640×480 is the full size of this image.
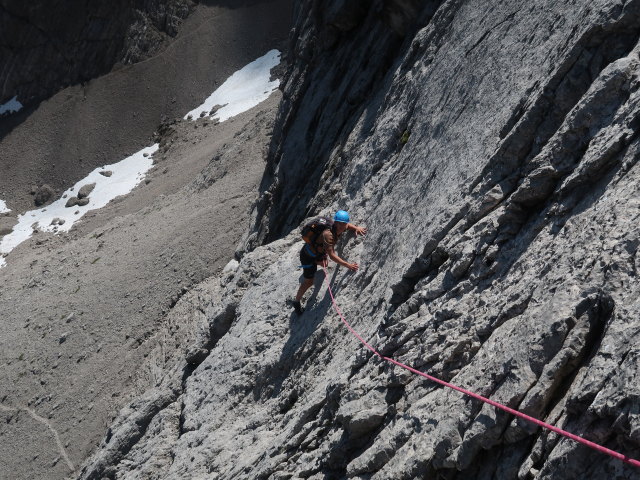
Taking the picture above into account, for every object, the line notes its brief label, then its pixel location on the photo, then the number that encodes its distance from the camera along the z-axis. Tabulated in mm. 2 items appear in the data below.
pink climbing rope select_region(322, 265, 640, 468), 5316
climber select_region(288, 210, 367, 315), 12961
